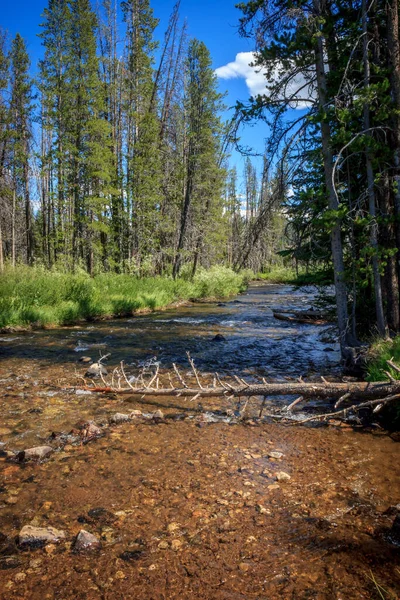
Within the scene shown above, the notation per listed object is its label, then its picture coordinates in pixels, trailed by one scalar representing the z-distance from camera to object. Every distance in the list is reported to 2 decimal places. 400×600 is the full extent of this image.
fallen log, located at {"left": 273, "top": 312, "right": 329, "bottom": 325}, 15.44
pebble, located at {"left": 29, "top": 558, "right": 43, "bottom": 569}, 2.49
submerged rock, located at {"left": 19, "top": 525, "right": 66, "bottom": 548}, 2.70
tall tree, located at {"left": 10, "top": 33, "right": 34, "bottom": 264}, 24.67
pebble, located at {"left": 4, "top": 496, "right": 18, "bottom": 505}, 3.23
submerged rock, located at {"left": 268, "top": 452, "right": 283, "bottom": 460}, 4.15
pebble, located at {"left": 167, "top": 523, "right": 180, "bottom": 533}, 2.90
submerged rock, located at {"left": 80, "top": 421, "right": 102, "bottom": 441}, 4.62
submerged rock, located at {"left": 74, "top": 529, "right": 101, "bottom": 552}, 2.67
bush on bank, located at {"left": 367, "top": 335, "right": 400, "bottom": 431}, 4.85
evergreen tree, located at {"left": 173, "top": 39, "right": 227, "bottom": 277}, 25.89
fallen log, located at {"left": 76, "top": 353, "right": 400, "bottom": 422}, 4.15
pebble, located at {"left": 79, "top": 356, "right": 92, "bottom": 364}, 8.71
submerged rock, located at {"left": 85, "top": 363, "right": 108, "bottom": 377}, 7.42
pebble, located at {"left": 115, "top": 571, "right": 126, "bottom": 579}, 2.41
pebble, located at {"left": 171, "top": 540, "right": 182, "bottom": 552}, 2.70
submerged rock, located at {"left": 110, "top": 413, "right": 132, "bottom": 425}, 5.13
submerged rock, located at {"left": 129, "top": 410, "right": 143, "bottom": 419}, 5.32
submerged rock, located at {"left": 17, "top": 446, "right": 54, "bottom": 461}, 4.01
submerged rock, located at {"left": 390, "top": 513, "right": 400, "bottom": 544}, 2.71
